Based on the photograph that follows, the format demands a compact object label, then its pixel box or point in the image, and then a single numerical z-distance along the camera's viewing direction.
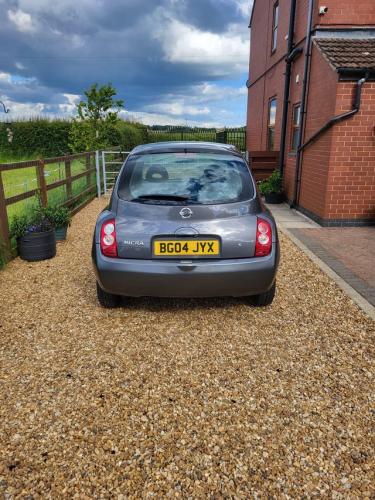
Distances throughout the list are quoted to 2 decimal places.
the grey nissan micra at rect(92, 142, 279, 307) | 3.16
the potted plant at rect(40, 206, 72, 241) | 6.07
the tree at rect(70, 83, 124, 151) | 14.09
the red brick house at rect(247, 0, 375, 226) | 6.80
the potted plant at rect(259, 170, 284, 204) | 10.15
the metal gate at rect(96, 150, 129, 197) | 11.23
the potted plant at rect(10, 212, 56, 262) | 5.25
